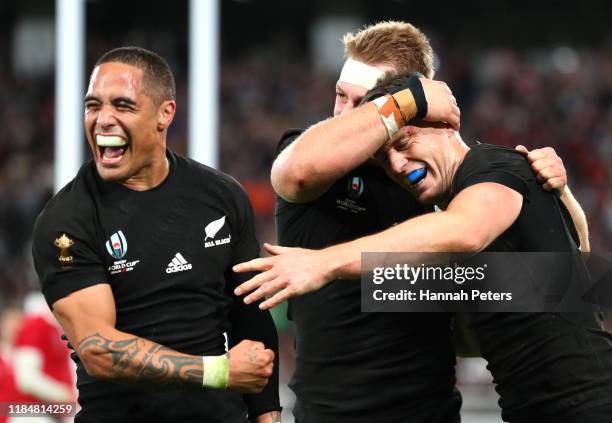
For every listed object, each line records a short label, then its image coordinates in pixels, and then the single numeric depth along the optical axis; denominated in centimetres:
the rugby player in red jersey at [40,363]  1378
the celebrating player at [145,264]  652
